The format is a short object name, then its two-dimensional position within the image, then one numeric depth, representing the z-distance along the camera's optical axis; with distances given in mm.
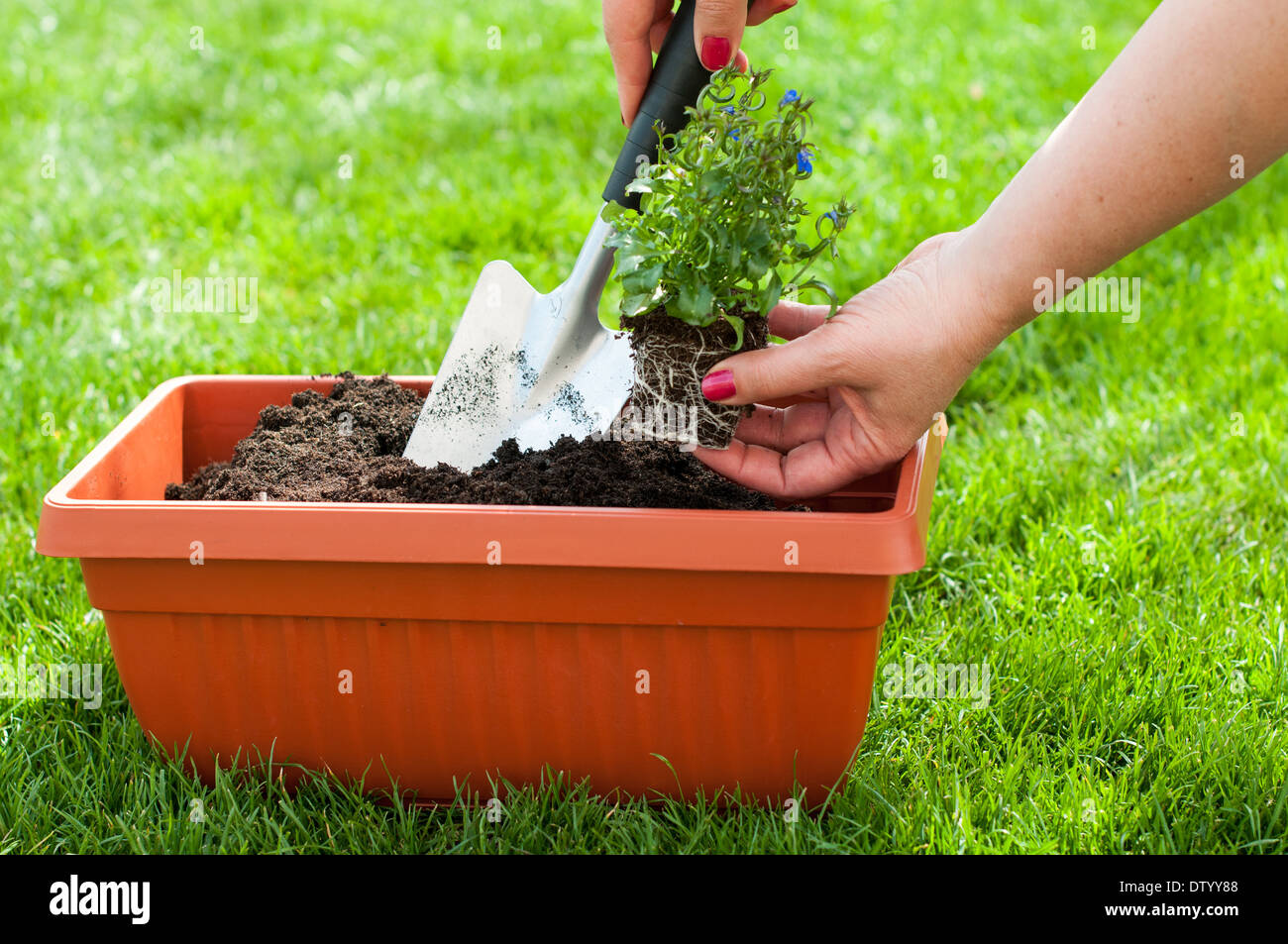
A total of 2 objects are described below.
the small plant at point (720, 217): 1267
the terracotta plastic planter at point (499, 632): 1247
